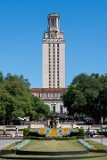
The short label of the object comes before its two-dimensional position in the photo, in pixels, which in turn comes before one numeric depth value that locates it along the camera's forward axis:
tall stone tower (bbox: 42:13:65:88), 194.25
